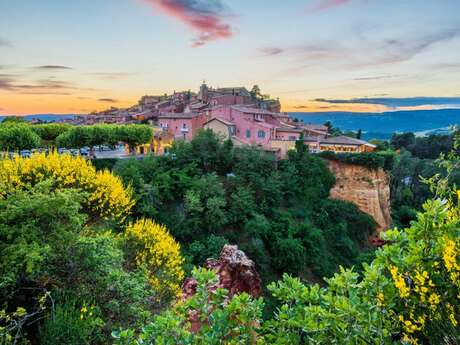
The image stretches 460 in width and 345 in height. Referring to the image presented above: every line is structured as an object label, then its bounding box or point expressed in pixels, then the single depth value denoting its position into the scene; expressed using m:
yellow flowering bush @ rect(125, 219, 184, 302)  12.04
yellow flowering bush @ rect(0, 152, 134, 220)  11.34
